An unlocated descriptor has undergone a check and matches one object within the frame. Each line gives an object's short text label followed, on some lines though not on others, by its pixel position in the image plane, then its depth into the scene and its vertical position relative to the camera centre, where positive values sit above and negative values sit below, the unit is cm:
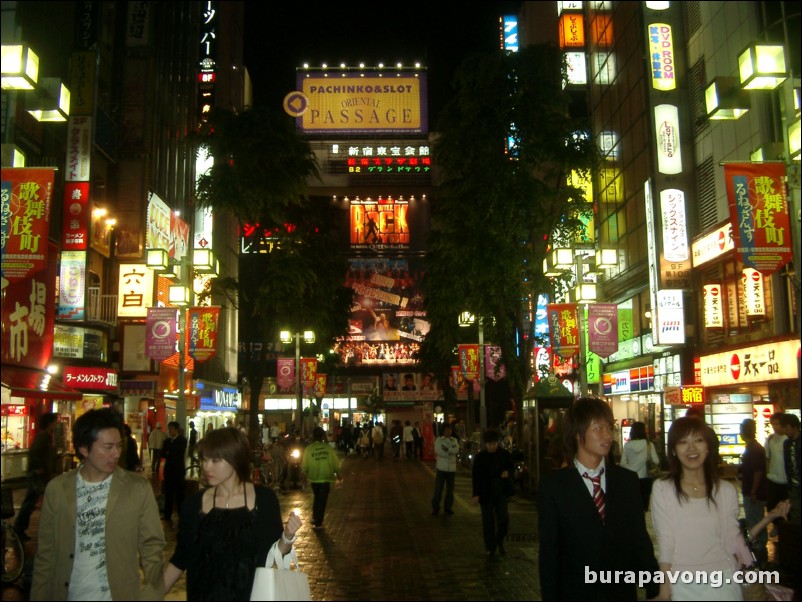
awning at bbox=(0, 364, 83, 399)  1561 +70
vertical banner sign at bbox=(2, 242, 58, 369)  1938 +247
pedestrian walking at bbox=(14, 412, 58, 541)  1096 -67
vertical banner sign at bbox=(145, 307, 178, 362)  1856 +185
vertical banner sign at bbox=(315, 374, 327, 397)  4183 +144
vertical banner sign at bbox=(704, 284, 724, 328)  2452 +289
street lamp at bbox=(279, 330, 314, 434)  3127 +287
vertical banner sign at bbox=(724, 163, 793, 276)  1052 +247
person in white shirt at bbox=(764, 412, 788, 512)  1070 -93
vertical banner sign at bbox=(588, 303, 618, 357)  1920 +183
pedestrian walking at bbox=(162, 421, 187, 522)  1558 -109
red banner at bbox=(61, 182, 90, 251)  2392 +579
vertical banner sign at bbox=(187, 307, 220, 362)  2005 +206
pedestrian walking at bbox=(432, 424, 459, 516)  1656 -112
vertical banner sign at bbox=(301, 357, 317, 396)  3594 +177
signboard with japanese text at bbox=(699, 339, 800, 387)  1995 +103
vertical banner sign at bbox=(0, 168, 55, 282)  950 +245
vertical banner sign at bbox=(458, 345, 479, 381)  3033 +180
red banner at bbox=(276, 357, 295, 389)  3522 +174
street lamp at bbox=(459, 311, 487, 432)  2753 +185
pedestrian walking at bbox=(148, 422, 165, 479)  2366 -73
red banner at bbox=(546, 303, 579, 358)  2077 +200
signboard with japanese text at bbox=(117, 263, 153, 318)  2695 +408
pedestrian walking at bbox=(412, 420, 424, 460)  4031 -147
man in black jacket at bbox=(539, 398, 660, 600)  440 -65
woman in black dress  428 -61
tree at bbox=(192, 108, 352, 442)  2119 +566
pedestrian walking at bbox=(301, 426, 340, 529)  1425 -100
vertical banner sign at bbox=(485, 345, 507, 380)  3108 +189
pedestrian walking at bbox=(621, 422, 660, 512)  1200 -66
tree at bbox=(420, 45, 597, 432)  2059 +586
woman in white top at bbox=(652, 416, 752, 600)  427 -63
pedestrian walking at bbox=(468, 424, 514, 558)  1146 -116
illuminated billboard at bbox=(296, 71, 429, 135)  6200 +2327
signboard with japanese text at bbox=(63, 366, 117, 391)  2467 +120
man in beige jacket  444 -64
